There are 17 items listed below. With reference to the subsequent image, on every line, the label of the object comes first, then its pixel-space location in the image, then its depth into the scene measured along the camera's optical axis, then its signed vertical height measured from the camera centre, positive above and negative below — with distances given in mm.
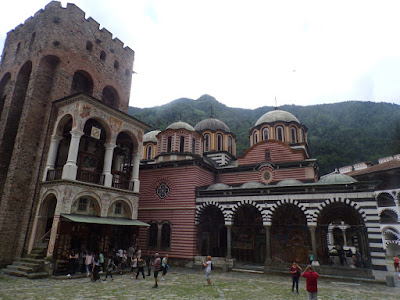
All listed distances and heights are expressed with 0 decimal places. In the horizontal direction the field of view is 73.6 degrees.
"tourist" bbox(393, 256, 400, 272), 16770 -1322
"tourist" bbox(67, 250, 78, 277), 13180 -1369
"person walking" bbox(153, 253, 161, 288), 11328 -1312
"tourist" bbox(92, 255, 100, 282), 12148 -1680
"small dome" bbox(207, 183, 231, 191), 20309 +3633
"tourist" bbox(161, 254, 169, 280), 13052 -1463
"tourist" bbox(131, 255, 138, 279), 14795 -1562
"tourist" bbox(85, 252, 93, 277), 13273 -1368
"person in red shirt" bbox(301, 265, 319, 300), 7641 -1219
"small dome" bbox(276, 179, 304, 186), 19234 +3882
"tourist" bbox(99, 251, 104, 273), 12898 -1240
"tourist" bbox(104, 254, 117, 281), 12812 -1618
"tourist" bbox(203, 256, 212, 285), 12117 -1355
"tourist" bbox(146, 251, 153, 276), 14309 -1425
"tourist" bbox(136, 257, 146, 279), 13161 -1431
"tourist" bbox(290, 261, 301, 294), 10664 -1292
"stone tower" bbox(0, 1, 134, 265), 15328 +9855
